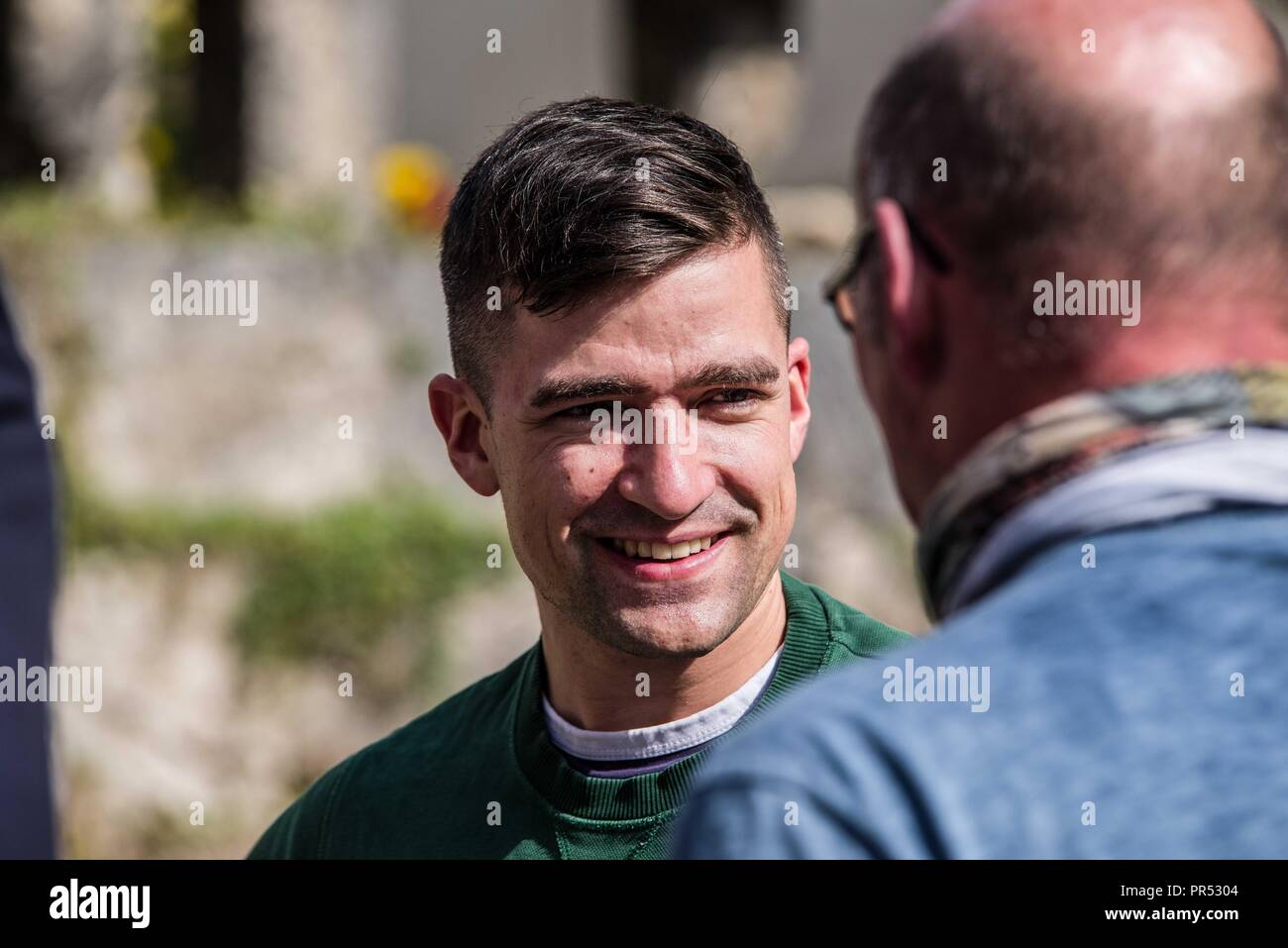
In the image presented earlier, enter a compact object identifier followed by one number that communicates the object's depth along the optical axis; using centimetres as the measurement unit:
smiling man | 216
